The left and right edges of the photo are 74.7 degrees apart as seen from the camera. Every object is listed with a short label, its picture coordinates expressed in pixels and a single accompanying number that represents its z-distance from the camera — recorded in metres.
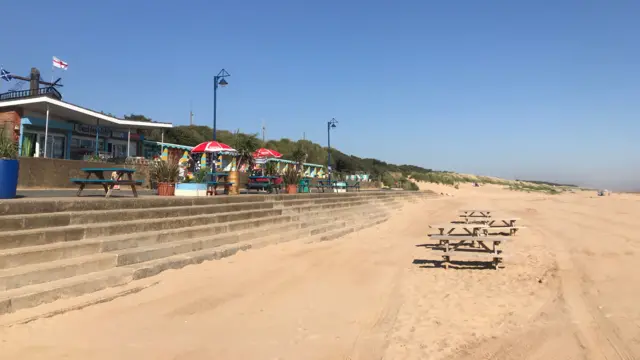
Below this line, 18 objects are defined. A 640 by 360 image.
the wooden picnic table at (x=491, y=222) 12.25
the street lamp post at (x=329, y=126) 28.83
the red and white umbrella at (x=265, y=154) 18.92
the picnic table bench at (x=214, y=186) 11.25
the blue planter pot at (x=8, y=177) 6.14
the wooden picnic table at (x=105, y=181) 7.67
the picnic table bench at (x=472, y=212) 13.83
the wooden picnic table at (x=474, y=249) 7.65
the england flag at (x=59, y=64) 22.84
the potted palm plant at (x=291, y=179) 14.40
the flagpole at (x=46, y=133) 18.05
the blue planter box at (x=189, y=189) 9.89
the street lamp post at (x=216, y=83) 15.06
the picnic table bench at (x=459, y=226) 9.38
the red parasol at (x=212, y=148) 14.66
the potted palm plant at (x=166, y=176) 9.61
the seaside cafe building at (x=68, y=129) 18.17
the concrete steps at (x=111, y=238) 4.53
